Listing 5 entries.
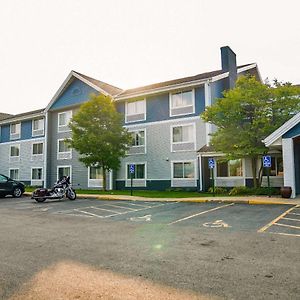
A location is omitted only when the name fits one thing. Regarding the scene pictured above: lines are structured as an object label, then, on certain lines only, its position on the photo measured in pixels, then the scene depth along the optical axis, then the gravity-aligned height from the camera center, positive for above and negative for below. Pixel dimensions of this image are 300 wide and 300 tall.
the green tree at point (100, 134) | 26.25 +3.45
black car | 23.31 -0.87
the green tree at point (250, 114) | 20.20 +3.94
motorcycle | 19.19 -1.04
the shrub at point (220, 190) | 23.17 -1.17
